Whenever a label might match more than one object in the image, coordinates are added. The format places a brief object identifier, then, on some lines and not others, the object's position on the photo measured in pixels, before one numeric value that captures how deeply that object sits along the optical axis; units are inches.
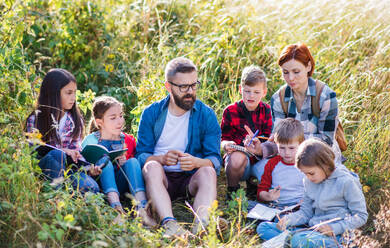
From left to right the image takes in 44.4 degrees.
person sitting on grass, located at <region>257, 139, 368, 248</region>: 133.0
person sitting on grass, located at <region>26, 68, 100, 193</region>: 148.7
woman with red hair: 166.1
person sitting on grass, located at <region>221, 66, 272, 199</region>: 173.0
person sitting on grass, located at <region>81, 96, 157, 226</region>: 154.1
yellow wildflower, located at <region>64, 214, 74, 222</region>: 109.2
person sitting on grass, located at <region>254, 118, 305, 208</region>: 155.8
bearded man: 157.4
